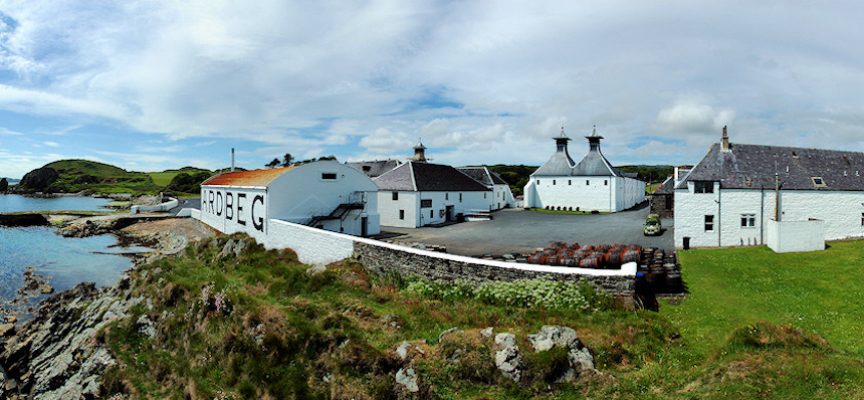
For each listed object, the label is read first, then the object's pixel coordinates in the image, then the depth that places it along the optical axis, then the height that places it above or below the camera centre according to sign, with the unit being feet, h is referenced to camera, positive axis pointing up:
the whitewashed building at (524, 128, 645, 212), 189.37 +3.46
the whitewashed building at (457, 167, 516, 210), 194.03 +2.92
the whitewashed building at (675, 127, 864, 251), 87.56 -1.44
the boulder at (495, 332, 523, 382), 31.89 -11.60
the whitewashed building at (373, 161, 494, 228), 135.54 -0.83
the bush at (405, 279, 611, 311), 42.11 -9.74
